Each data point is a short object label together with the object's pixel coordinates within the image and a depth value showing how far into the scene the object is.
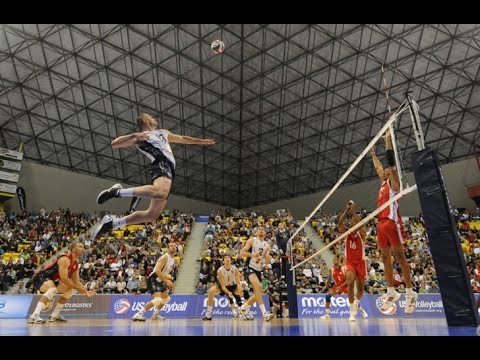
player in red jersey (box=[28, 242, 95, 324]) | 8.62
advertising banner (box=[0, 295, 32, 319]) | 13.44
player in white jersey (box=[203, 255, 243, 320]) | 10.98
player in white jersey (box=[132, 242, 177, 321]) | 9.60
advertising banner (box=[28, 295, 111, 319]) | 13.65
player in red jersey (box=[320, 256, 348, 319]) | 11.05
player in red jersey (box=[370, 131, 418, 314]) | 5.85
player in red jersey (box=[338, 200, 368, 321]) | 7.78
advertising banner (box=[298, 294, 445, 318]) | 13.84
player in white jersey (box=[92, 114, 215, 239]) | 6.58
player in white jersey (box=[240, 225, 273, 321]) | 9.31
